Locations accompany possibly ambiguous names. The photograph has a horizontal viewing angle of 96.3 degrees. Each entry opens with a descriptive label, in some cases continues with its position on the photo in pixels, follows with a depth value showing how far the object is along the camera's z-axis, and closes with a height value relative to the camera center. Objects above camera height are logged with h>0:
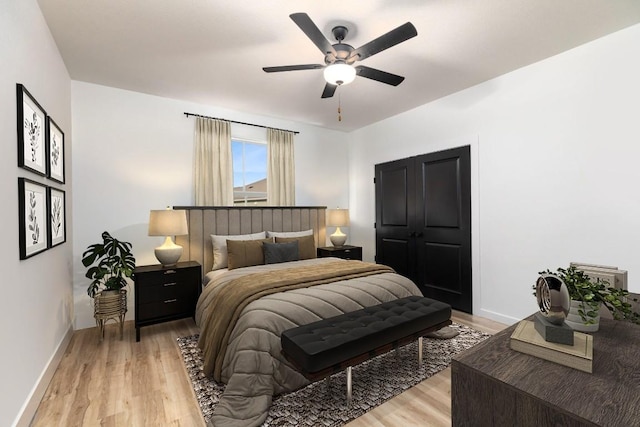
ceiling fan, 1.93 +1.22
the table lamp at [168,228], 3.19 -0.15
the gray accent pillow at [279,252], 3.63 -0.50
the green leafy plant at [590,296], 1.31 -0.40
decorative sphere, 1.17 -0.37
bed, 1.93 -0.78
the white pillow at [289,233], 4.12 -0.30
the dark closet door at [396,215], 4.41 -0.05
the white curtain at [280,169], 4.61 +0.73
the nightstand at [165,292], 3.03 -0.85
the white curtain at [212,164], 3.99 +0.71
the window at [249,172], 4.41 +0.66
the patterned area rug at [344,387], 1.87 -1.32
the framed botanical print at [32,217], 1.76 -0.01
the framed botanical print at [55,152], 2.33 +0.56
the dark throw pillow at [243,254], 3.48 -0.49
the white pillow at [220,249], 3.59 -0.45
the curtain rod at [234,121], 3.95 +1.38
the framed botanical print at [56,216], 2.31 +0.00
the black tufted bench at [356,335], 1.77 -0.84
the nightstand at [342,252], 4.56 -0.64
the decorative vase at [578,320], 1.34 -0.53
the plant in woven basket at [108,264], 3.10 -0.54
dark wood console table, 0.85 -0.58
